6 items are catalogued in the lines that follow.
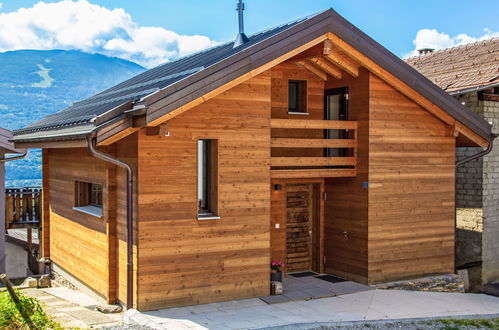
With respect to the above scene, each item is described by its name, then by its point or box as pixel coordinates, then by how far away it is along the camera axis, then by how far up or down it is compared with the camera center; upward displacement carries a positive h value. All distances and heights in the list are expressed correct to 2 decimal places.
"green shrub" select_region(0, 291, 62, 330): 8.32 -2.35
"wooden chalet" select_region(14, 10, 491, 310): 9.91 -0.22
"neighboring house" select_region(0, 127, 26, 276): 16.19 -0.14
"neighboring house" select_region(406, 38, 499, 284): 14.90 -0.87
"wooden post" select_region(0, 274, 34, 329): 8.35 -2.10
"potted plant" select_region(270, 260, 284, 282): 11.41 -2.25
